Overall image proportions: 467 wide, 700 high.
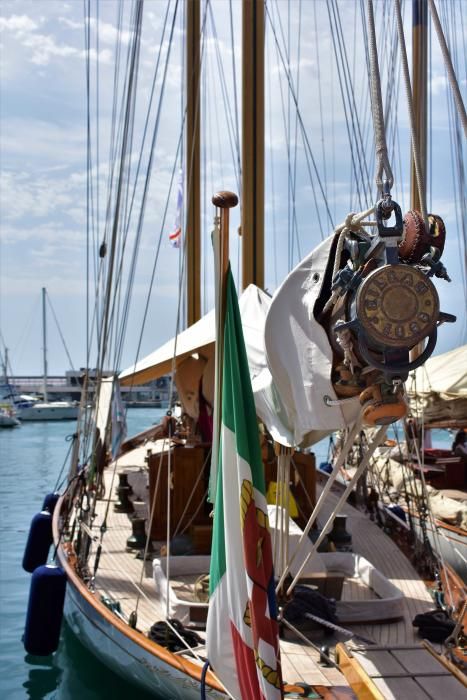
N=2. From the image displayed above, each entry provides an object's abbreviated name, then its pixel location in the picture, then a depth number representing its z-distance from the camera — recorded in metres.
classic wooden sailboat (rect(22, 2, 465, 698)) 5.26
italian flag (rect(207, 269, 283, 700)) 4.52
